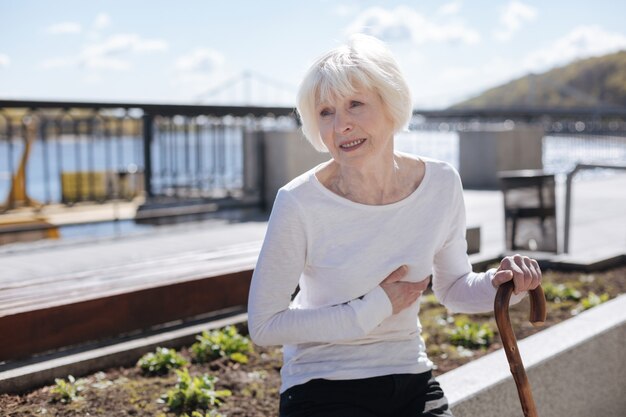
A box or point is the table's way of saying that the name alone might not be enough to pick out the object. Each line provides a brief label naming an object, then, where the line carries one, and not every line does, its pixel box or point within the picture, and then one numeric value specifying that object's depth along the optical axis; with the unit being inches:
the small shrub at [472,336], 156.1
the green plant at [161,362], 132.4
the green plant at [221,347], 139.2
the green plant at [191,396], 116.1
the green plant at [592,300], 182.2
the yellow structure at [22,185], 348.9
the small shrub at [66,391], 116.8
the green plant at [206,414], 111.0
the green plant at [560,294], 193.5
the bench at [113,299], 127.1
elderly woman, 87.4
